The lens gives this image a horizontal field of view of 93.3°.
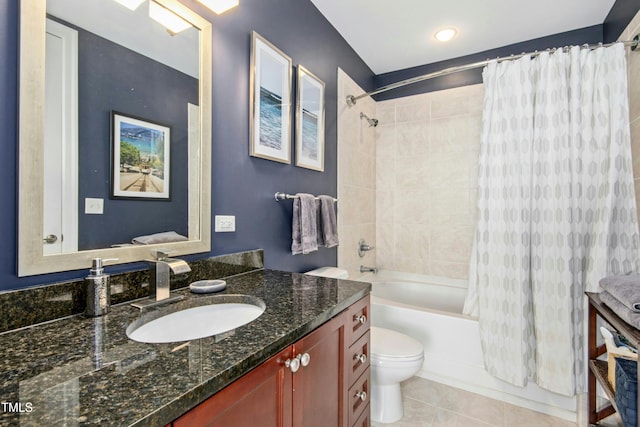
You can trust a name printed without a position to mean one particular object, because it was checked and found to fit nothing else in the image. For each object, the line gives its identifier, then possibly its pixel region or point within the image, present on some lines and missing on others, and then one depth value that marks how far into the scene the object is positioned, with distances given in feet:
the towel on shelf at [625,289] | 3.46
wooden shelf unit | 4.29
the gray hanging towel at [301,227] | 5.64
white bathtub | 6.06
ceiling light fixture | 7.56
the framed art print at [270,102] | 4.93
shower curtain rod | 5.49
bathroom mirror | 2.63
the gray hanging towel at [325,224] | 6.23
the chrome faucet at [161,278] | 3.14
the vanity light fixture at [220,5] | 4.17
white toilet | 5.32
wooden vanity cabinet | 1.99
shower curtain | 5.57
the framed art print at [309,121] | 6.11
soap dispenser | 2.73
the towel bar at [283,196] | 5.49
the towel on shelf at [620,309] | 3.38
